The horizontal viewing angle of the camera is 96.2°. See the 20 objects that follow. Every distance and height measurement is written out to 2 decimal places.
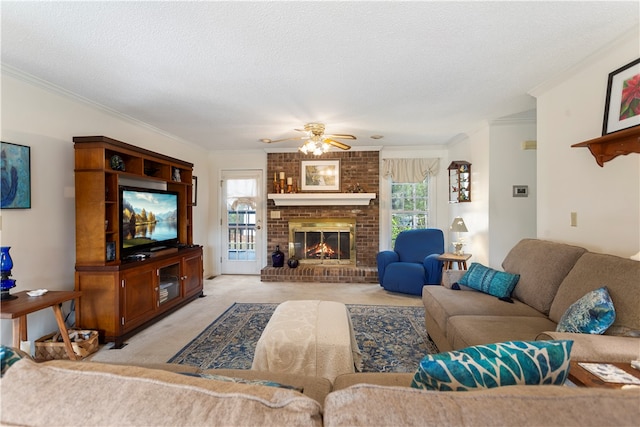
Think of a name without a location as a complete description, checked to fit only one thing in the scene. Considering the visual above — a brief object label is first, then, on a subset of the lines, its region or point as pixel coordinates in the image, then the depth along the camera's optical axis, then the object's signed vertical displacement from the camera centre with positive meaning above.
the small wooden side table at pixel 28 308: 1.85 -0.62
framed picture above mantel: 5.32 +0.71
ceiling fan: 3.56 +0.94
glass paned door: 5.50 -0.14
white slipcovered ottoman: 1.80 -0.87
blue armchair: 3.97 -0.73
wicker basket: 2.30 -1.08
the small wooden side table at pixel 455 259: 3.59 -0.58
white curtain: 5.17 +0.79
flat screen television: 2.96 -0.06
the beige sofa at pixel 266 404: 0.53 -0.37
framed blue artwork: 2.16 +0.31
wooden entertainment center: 2.58 -0.42
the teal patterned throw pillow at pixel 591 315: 1.41 -0.53
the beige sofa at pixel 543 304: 1.30 -0.58
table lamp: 3.94 -0.22
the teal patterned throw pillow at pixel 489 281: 2.34 -0.59
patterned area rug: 2.28 -1.17
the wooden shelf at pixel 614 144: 1.75 +0.44
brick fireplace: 5.27 -0.03
